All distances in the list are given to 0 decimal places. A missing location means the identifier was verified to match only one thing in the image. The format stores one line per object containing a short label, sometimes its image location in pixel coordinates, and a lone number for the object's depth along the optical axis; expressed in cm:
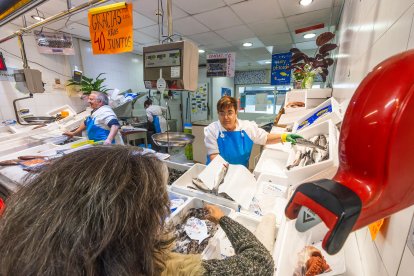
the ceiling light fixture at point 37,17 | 274
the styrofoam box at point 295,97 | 200
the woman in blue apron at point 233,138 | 189
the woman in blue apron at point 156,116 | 508
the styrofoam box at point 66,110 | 310
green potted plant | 386
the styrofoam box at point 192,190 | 107
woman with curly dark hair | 37
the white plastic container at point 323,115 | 99
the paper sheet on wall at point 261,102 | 763
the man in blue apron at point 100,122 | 257
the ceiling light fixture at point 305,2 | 241
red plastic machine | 19
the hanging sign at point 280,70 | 491
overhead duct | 136
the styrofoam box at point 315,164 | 68
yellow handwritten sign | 118
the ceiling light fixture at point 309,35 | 368
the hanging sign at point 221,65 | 454
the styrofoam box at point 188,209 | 101
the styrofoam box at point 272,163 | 129
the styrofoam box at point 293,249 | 64
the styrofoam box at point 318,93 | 218
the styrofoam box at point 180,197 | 111
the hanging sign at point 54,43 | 346
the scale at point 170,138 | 97
